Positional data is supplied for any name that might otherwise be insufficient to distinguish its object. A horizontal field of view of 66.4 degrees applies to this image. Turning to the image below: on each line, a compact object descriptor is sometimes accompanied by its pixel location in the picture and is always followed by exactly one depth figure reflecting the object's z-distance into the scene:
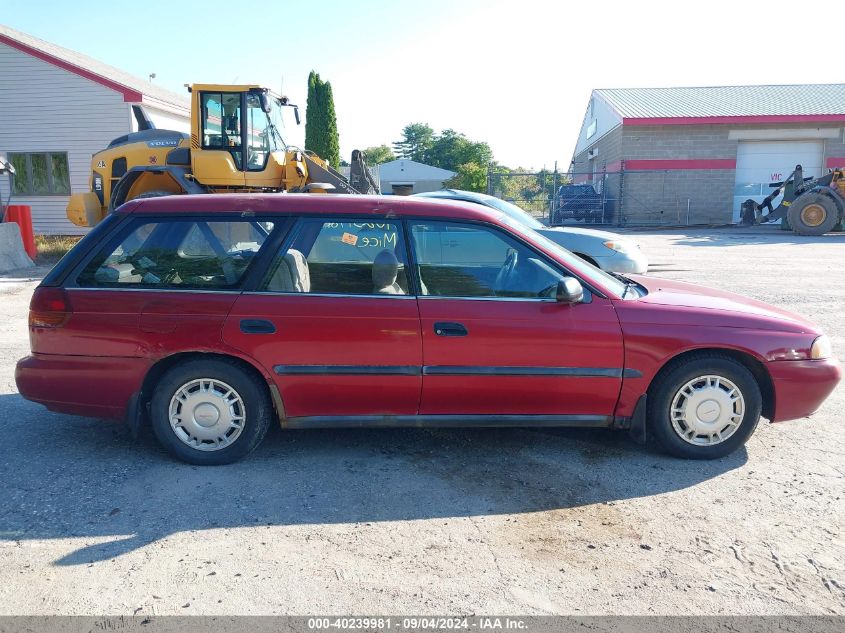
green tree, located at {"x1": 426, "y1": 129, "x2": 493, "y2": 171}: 74.44
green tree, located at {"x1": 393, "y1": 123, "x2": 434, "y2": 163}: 91.25
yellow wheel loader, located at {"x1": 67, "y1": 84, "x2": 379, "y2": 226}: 11.84
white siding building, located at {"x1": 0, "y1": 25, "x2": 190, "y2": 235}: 18.70
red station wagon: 3.84
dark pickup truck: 26.88
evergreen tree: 28.95
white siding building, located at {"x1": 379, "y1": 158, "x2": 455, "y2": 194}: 55.97
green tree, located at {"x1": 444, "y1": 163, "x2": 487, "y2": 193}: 48.09
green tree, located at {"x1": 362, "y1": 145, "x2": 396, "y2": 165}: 91.75
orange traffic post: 13.76
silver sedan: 8.47
